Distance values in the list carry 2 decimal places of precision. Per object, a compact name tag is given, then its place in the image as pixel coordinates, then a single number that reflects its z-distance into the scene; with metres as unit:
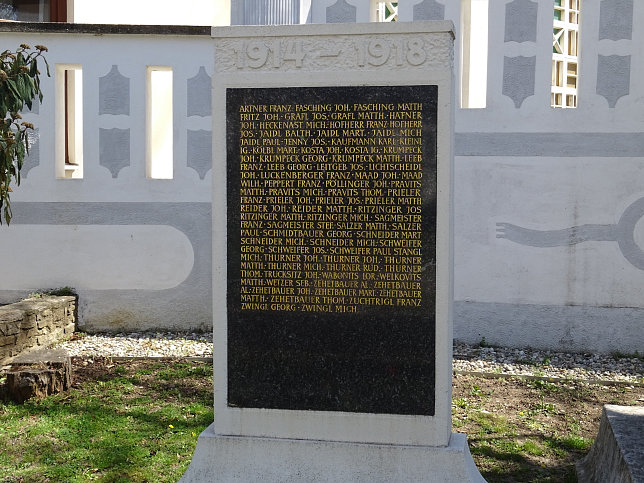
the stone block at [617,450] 4.27
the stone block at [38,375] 6.76
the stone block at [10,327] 7.85
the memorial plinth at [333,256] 4.50
